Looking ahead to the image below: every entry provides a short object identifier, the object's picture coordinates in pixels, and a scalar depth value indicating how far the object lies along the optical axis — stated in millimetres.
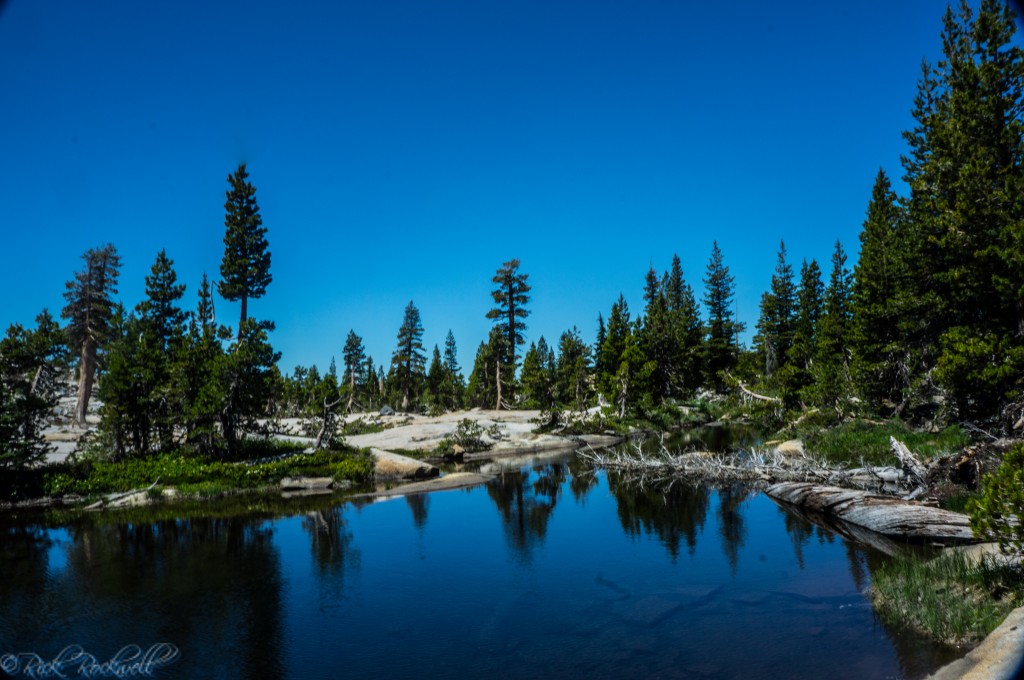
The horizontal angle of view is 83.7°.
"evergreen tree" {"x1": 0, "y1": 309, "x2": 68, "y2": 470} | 25906
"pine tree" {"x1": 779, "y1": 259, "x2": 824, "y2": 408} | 43781
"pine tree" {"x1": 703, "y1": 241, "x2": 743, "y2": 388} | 81000
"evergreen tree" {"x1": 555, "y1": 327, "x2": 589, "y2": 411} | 65312
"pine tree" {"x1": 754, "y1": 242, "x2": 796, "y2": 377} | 67812
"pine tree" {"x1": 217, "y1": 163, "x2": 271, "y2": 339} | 46906
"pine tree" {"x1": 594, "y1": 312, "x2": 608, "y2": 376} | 77312
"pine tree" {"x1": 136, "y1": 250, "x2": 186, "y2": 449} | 31348
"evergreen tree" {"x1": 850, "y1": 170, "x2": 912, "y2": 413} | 28969
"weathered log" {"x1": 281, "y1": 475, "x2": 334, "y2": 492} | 29719
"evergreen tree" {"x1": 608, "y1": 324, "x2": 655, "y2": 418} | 57531
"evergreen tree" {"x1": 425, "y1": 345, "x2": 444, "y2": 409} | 84600
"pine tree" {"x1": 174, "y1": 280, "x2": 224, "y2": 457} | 30781
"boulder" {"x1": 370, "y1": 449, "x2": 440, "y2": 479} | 32656
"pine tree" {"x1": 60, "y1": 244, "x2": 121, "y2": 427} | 52062
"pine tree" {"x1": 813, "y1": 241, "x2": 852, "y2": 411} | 36406
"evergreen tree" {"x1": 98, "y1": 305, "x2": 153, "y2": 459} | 29969
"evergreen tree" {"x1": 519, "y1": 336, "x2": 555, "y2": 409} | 61781
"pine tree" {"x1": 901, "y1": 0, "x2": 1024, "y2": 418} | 20766
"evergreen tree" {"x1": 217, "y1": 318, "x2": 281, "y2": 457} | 31875
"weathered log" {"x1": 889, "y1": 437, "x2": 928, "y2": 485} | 18484
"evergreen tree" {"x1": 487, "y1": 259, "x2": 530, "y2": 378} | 72438
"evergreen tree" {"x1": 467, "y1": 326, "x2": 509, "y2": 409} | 71875
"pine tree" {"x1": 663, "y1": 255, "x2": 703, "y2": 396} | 72688
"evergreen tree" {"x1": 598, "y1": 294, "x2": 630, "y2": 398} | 68750
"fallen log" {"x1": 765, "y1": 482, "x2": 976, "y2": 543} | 14789
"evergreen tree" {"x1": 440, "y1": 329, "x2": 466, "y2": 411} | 82312
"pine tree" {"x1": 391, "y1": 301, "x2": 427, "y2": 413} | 85250
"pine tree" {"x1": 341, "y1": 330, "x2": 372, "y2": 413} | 93750
